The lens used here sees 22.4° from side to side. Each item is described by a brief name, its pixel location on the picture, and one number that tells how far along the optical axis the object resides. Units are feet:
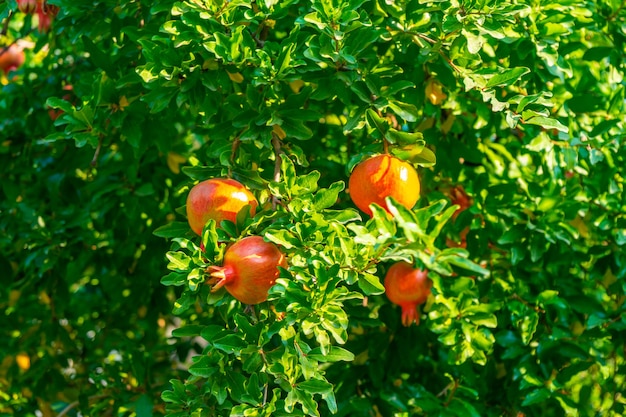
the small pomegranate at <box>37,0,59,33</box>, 7.43
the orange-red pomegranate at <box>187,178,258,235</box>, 5.77
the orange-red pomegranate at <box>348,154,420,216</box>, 5.78
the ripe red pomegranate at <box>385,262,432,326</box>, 6.64
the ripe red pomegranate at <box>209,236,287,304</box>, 5.56
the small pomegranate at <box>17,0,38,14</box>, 7.18
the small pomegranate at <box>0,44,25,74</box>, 9.48
